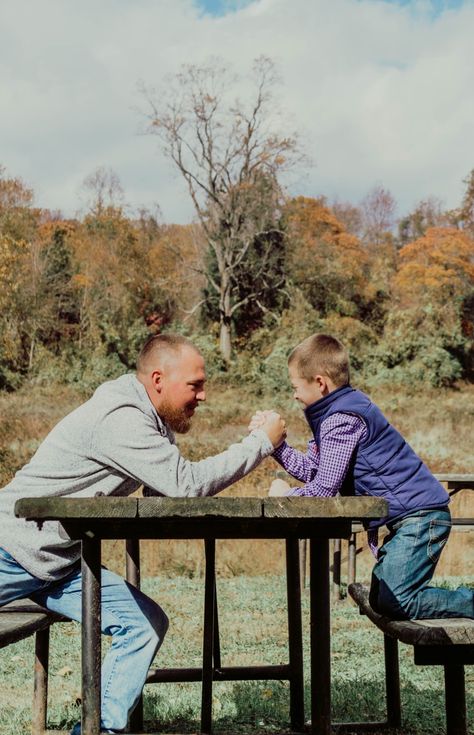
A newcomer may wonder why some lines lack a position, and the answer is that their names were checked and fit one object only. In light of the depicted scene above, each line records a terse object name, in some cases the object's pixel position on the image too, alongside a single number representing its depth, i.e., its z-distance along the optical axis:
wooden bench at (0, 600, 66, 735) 3.08
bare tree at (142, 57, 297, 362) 42.44
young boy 3.48
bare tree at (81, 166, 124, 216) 52.03
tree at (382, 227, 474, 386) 37.53
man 3.19
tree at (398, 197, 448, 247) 66.12
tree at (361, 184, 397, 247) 66.44
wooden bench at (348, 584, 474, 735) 2.96
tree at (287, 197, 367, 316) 43.75
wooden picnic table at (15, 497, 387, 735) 2.65
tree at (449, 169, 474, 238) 57.84
